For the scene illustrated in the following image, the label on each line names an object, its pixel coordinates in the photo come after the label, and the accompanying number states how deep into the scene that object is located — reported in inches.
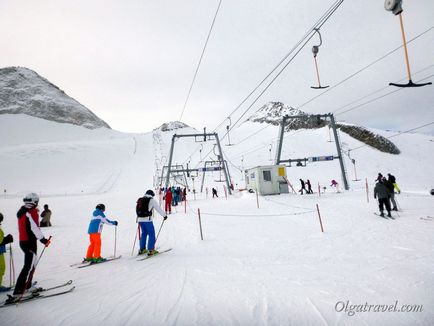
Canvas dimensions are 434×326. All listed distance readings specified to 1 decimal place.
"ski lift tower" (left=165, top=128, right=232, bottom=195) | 1038.7
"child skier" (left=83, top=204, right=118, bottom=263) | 280.6
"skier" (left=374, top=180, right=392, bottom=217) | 437.7
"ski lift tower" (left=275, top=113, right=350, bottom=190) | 1000.2
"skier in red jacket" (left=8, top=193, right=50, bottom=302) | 196.0
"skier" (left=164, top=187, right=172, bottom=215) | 695.0
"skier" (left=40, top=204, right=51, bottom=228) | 558.3
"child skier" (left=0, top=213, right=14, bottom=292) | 204.7
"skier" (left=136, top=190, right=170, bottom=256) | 292.0
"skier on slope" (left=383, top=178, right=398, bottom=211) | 449.1
